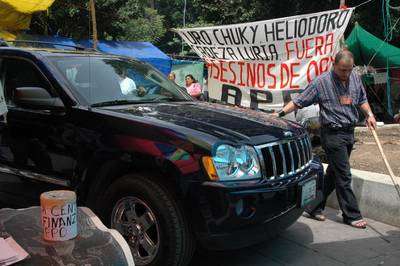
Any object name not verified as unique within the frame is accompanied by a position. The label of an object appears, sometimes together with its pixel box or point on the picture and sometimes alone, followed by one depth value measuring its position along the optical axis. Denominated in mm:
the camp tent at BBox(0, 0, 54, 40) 11664
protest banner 7492
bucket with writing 2234
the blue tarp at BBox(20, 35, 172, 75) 17578
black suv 3584
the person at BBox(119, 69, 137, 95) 4745
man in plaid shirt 5266
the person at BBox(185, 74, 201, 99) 13234
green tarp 13820
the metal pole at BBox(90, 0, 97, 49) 11672
